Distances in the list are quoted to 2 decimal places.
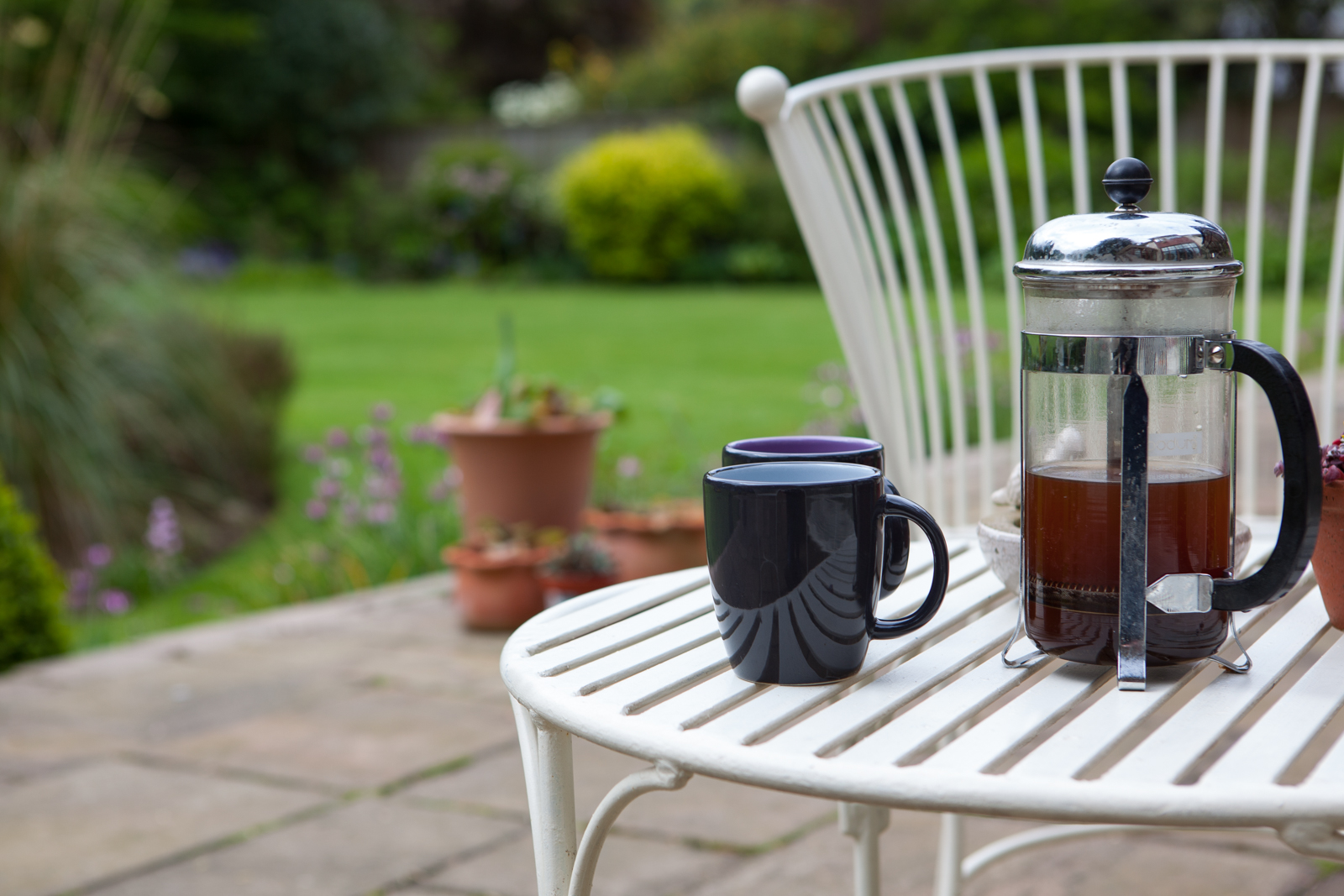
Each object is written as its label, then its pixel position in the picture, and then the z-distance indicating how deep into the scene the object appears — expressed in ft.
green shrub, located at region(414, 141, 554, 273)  41.22
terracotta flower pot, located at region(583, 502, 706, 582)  10.13
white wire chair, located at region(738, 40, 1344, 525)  4.86
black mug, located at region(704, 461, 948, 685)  2.44
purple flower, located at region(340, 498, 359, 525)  12.50
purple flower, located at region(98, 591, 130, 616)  10.65
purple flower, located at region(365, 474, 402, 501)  12.02
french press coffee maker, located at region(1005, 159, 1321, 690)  2.34
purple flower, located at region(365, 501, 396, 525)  11.74
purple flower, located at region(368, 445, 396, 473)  12.15
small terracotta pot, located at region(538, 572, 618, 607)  9.49
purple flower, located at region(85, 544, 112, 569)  11.32
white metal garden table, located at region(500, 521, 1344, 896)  2.06
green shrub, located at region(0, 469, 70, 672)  8.80
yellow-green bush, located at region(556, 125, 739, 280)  37.96
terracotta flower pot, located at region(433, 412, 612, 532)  10.70
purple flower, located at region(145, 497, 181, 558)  11.57
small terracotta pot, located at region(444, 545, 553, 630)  9.30
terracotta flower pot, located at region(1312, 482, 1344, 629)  2.81
